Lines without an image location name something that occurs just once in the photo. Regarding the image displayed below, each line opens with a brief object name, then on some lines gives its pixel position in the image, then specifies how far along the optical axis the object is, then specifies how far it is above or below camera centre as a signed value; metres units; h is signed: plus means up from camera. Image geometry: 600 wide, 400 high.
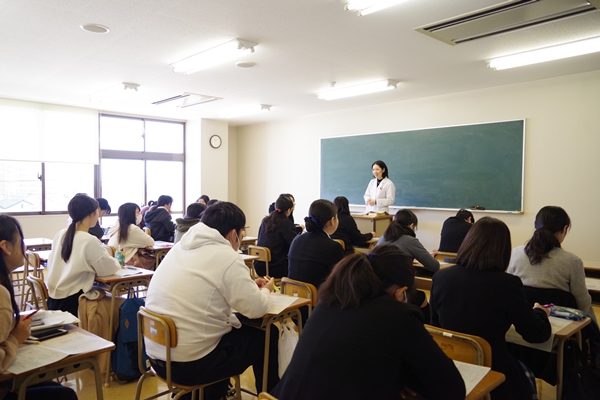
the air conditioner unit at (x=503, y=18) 3.25 +1.37
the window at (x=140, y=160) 8.57 +0.46
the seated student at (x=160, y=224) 5.71 -0.56
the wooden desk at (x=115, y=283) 3.07 -0.77
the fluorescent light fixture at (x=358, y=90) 5.88 +1.37
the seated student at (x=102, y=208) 4.65 -0.29
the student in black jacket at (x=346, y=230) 4.79 -0.52
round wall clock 9.35 +0.91
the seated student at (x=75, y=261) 3.02 -0.57
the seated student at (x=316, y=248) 3.07 -0.47
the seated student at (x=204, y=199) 7.25 -0.28
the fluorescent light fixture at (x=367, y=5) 3.22 +1.37
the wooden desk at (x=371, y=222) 5.70 -0.52
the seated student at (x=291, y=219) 4.58 -0.39
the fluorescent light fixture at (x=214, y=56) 4.25 +1.37
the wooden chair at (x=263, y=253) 4.23 -0.71
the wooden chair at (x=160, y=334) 1.95 -0.72
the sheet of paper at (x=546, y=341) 2.01 -0.74
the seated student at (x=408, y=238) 3.40 -0.44
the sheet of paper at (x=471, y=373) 1.47 -0.68
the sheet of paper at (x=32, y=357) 1.61 -0.70
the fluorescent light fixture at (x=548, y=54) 4.25 +1.40
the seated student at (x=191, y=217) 4.43 -0.36
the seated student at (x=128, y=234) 4.26 -0.54
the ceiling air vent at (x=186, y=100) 6.84 +1.37
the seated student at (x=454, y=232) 4.55 -0.51
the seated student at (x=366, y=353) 1.27 -0.51
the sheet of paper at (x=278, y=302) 2.24 -0.67
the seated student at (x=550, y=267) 2.47 -0.49
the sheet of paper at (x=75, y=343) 1.75 -0.69
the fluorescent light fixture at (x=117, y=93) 6.13 +1.38
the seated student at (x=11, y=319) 1.57 -0.53
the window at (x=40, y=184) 7.55 -0.06
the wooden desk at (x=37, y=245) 5.28 -0.79
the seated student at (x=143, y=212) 6.22 -0.49
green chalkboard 6.02 +0.32
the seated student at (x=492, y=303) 1.88 -0.53
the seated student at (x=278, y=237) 4.26 -0.54
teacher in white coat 6.59 -0.11
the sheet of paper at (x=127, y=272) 3.26 -0.71
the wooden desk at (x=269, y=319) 2.25 -0.74
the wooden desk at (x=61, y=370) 1.60 -0.74
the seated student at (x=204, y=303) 2.00 -0.58
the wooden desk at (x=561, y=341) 2.03 -0.75
